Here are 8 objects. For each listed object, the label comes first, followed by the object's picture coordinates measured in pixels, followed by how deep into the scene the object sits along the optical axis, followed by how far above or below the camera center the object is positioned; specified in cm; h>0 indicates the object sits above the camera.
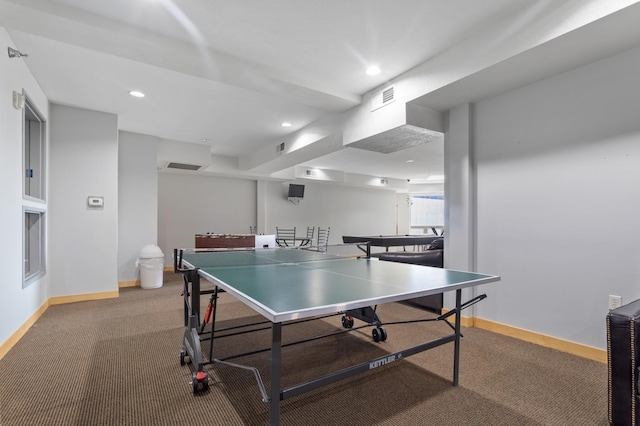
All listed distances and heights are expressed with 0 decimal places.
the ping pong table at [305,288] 129 -39
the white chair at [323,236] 987 -71
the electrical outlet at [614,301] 242 -69
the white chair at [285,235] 841 -61
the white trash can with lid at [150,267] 527 -91
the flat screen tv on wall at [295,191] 906 +69
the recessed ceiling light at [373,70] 315 +150
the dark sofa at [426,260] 384 -58
